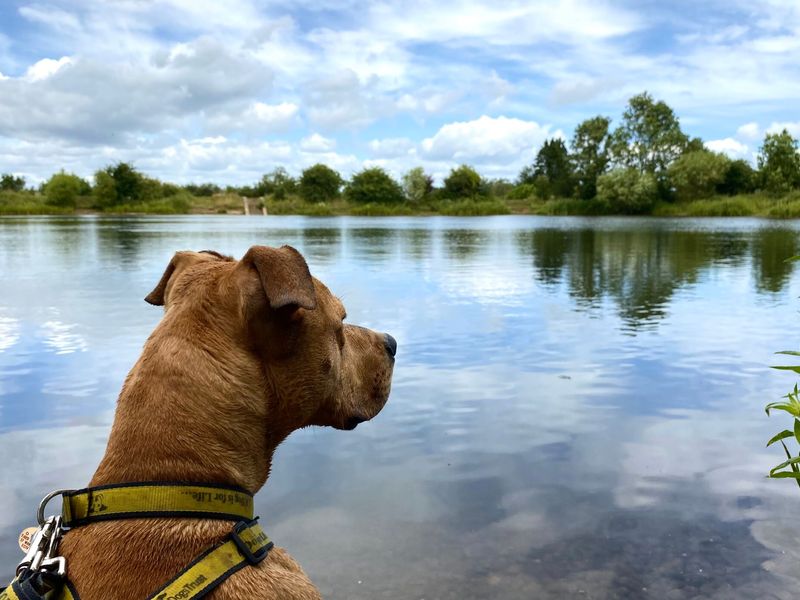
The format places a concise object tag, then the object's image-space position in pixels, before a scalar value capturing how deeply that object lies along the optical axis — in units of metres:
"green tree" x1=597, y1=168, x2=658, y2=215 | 77.88
